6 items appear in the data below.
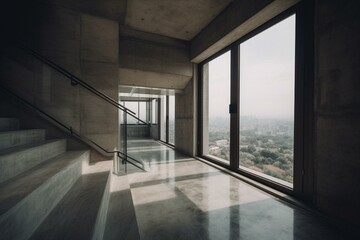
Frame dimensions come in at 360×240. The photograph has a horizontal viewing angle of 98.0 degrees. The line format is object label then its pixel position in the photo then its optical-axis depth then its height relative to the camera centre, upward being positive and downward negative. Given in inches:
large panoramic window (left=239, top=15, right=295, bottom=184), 112.9 +14.6
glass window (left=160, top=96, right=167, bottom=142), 378.6 -4.7
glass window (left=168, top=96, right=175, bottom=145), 317.5 -4.8
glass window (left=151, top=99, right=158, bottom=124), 444.4 +23.2
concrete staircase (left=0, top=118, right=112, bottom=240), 42.5 -26.6
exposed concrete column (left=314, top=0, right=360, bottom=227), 74.4 +5.7
